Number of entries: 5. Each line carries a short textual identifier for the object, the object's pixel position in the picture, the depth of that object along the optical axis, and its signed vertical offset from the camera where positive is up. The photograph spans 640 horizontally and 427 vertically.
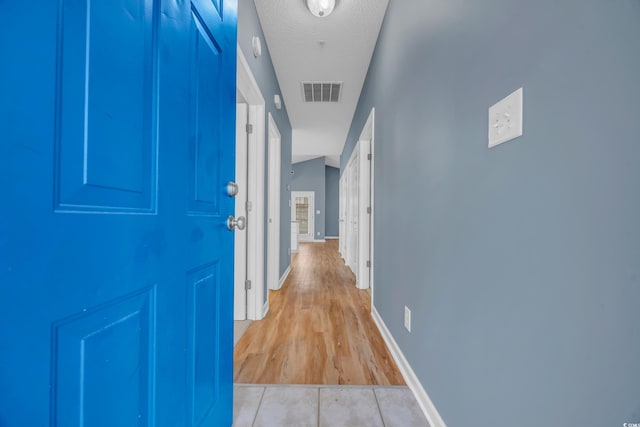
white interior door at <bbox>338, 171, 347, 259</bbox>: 5.87 +0.18
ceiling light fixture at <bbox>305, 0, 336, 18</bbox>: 2.09 +1.61
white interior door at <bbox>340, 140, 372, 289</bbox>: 3.49 +0.07
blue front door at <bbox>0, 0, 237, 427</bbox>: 0.38 +0.01
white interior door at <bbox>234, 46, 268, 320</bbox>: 2.40 +0.10
